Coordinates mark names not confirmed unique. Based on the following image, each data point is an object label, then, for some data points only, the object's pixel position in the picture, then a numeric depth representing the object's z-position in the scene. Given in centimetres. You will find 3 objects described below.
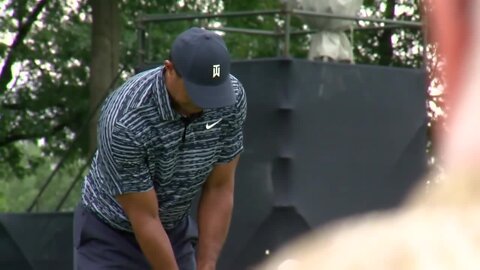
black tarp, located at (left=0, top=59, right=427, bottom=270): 1379
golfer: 829
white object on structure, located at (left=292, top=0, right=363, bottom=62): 1485
